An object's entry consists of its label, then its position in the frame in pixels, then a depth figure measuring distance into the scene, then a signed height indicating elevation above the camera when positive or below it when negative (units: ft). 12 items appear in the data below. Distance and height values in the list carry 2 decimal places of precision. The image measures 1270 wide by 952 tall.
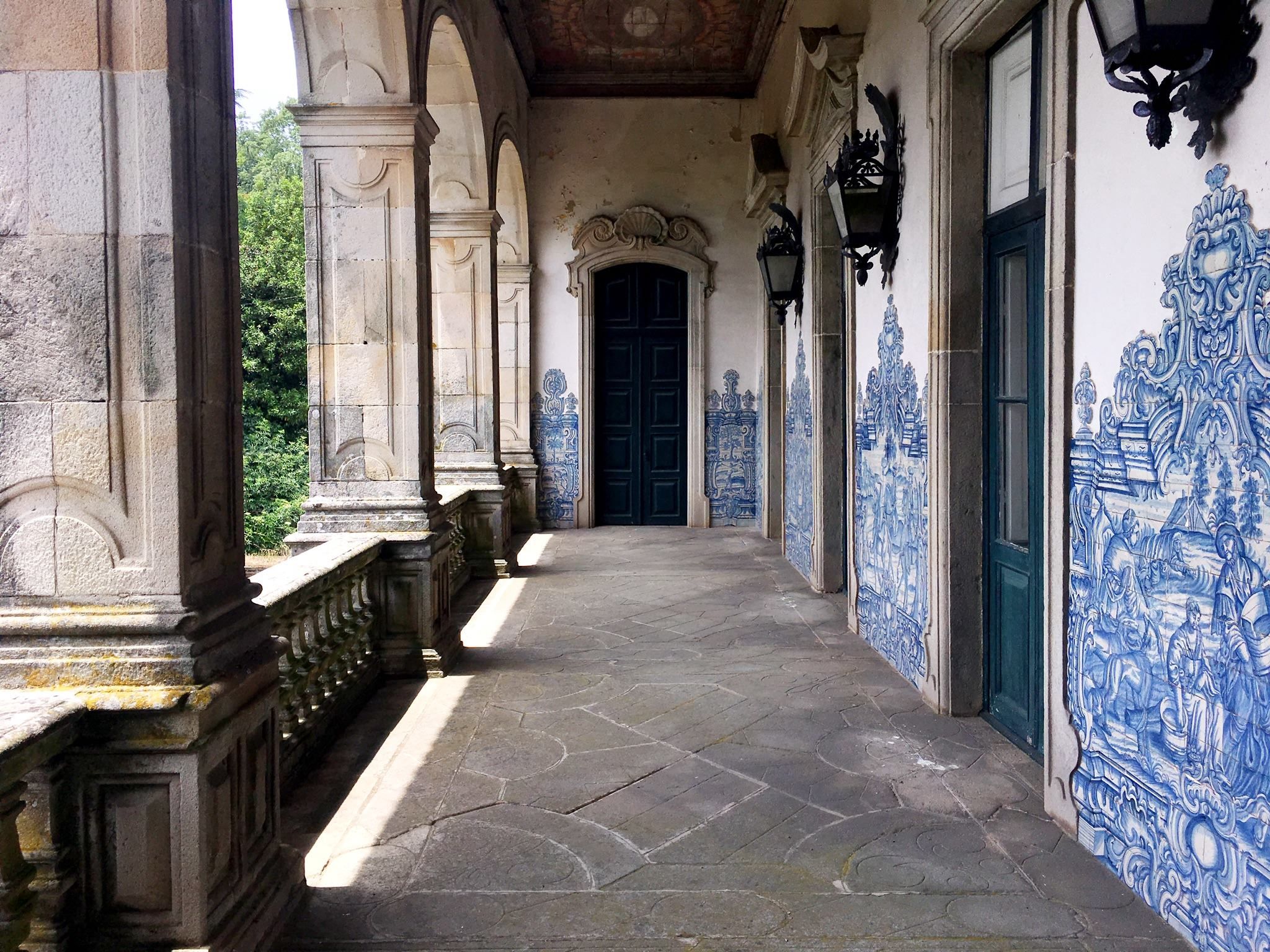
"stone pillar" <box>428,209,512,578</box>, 27.48 +2.82
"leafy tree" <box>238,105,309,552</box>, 62.49 +4.70
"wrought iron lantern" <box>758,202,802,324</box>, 26.86 +4.71
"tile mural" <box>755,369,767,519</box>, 37.45 -0.97
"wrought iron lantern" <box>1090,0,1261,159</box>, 7.36 +2.80
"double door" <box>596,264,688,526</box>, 39.40 +2.02
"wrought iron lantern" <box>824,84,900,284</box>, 16.88 +4.10
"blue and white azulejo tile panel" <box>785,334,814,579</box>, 26.68 -0.93
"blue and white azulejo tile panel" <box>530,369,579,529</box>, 38.86 -0.19
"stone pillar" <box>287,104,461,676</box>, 17.19 +1.63
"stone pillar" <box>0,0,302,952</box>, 7.18 -0.02
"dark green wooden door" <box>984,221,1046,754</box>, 12.53 -0.63
